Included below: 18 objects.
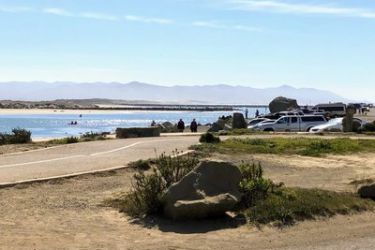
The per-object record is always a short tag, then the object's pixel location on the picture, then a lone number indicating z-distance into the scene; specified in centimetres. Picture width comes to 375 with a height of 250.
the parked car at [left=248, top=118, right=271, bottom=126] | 4837
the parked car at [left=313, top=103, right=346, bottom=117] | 6915
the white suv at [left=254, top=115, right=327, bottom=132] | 4038
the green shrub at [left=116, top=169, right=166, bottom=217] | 1024
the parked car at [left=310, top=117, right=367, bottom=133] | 3638
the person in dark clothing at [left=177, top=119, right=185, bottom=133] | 4425
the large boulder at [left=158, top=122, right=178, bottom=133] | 4669
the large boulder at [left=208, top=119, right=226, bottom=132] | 4876
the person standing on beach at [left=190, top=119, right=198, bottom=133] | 4285
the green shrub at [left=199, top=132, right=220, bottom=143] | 2239
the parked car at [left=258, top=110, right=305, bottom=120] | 5444
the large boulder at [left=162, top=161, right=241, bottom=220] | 971
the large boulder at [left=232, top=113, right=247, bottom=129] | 4544
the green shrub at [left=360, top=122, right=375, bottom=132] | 3440
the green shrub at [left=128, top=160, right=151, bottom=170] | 1464
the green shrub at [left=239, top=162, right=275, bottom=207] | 1078
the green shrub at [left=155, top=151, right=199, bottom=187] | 1109
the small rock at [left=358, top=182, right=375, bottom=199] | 1199
